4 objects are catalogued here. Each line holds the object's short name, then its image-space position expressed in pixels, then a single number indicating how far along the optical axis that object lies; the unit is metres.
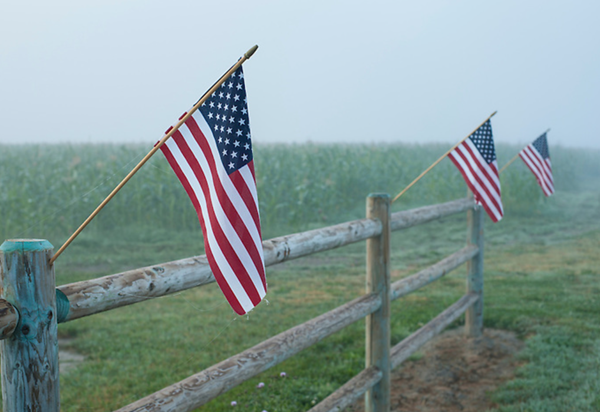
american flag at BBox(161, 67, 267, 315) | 2.13
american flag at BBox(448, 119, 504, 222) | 4.85
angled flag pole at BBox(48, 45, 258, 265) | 2.04
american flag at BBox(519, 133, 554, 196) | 6.59
